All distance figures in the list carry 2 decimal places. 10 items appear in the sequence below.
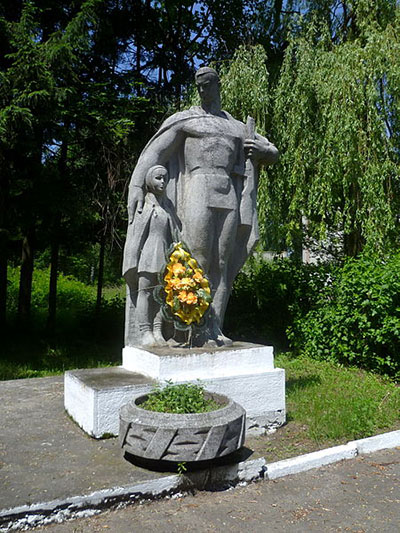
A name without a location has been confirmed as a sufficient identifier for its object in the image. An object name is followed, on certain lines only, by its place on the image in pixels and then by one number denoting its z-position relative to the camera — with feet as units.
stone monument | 12.76
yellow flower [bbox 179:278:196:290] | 13.33
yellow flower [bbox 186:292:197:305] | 13.25
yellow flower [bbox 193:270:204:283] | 13.56
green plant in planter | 10.00
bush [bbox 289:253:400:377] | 21.26
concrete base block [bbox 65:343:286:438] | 11.66
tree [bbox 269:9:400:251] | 25.59
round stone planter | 9.21
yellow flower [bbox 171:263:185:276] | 13.48
